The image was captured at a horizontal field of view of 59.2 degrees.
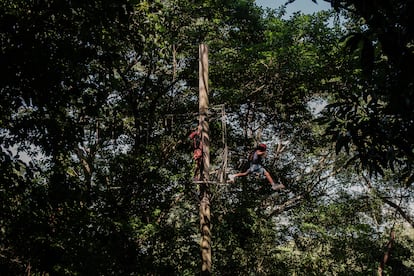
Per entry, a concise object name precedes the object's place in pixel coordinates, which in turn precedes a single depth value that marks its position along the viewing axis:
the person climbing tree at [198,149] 7.83
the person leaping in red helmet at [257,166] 8.07
